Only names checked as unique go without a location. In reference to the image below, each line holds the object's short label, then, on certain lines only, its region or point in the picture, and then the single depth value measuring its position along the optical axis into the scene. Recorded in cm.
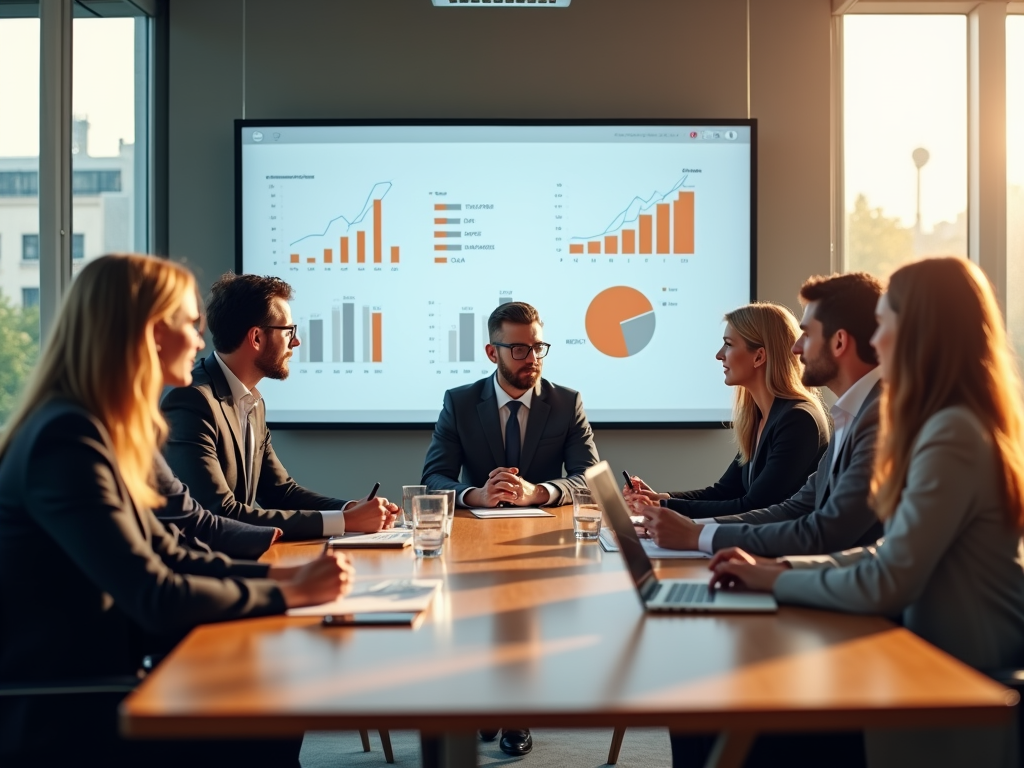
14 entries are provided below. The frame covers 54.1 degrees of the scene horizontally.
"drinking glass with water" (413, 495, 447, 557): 243
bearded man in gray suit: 246
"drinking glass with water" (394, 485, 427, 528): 274
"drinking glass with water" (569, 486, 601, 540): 274
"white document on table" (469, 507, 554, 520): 328
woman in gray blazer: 182
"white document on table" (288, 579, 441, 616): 180
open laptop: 185
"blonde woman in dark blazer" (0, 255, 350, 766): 170
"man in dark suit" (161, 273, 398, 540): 289
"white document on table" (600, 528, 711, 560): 247
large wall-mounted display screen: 498
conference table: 126
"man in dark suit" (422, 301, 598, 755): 402
